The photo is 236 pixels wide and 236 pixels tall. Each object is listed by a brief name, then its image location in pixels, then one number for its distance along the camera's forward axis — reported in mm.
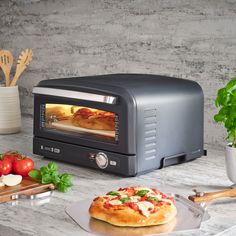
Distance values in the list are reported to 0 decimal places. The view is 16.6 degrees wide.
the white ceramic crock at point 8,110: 3887
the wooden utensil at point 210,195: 2686
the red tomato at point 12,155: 3051
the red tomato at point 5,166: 3009
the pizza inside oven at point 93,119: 3030
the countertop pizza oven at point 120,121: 2975
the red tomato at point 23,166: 2994
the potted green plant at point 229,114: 2809
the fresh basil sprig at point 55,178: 2854
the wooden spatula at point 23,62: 3947
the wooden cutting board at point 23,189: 2770
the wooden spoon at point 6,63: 3955
